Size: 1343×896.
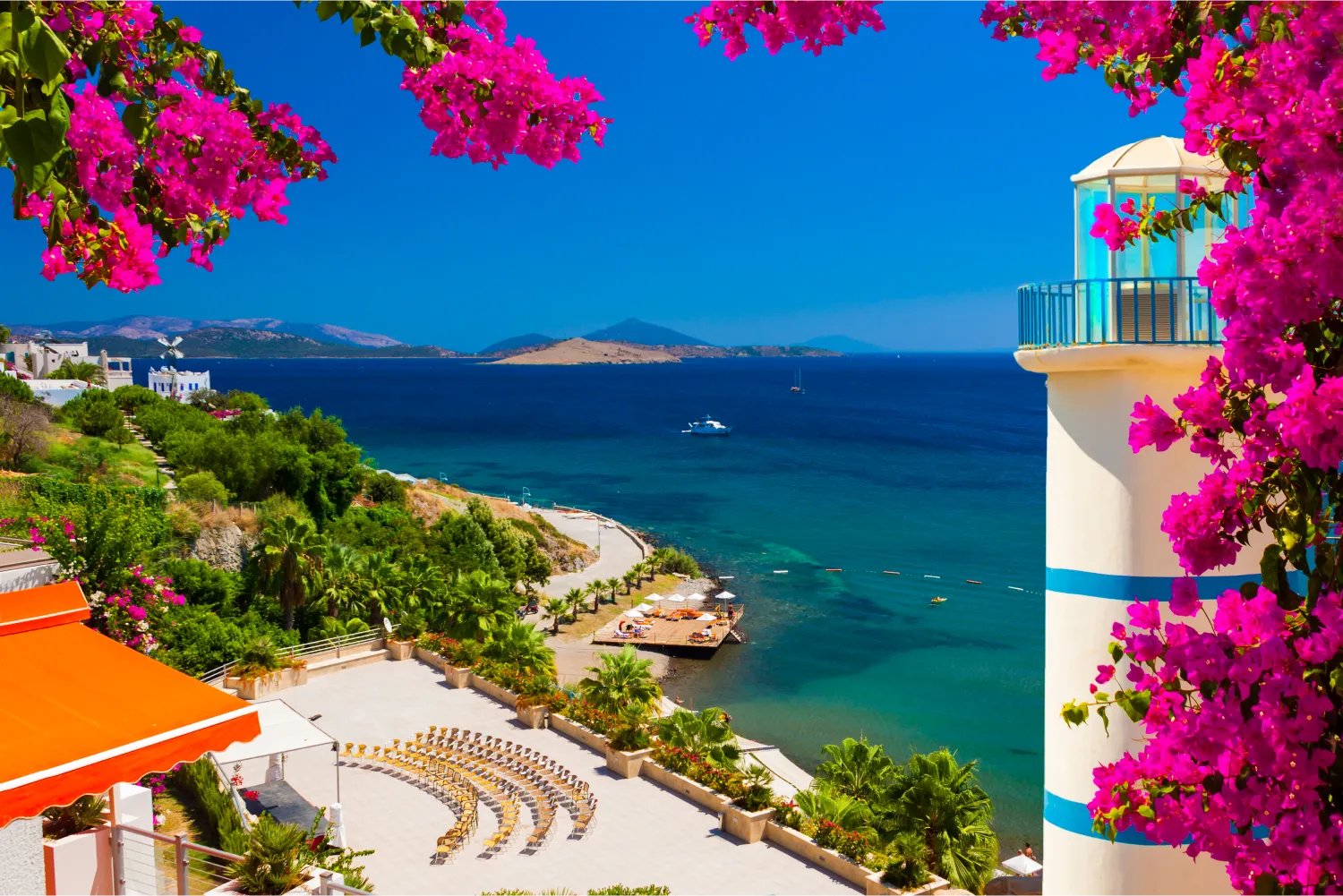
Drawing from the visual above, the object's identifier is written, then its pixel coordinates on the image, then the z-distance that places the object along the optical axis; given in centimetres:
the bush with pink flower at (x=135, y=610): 1662
